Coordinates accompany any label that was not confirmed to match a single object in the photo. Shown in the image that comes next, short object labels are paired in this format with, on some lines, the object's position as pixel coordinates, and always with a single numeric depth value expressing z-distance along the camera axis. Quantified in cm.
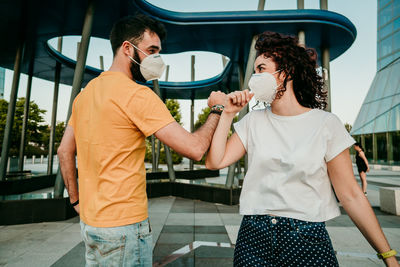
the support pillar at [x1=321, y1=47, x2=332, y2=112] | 804
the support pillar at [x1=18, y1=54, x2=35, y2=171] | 1215
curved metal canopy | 681
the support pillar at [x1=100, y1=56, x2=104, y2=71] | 2078
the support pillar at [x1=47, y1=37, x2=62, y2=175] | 1211
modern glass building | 2181
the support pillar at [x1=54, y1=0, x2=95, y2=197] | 609
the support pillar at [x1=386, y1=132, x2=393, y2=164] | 2164
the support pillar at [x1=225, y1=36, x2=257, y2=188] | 780
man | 140
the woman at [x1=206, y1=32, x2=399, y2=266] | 134
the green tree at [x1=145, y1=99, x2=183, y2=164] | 2452
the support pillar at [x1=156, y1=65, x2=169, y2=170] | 2293
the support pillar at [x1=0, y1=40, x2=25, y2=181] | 882
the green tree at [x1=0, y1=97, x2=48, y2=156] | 2109
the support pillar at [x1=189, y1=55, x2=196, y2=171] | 1767
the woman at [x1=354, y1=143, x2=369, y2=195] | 858
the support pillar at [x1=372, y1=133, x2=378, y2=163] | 2355
